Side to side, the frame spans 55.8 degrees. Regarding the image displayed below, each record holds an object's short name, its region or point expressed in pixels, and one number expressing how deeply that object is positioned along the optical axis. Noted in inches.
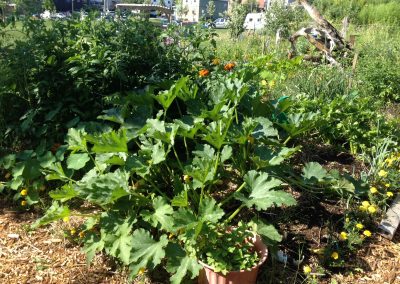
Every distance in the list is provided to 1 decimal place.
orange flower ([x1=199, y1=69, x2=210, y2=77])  138.9
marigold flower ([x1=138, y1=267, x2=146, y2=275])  85.0
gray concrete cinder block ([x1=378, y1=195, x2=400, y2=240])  105.3
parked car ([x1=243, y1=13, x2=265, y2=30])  471.9
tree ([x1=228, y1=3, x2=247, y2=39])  425.1
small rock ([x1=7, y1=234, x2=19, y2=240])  103.2
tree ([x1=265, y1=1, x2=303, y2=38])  393.4
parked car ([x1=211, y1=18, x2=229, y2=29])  484.9
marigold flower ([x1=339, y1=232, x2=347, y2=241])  95.1
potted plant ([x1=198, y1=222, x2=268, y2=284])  79.4
